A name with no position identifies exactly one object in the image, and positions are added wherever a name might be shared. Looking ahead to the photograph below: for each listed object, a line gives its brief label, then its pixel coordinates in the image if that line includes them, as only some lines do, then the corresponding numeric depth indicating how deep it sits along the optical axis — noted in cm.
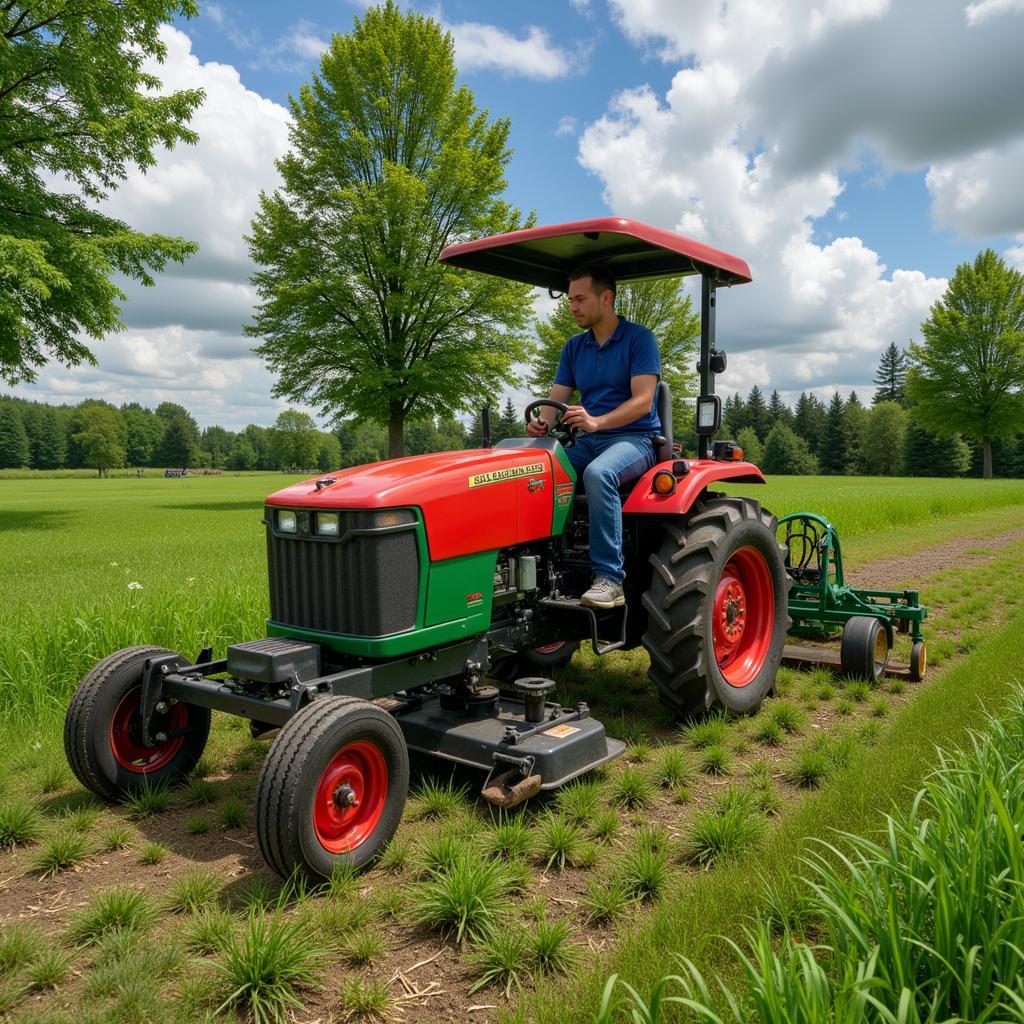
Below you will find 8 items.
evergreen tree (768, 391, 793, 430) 8881
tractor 306
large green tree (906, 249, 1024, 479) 4384
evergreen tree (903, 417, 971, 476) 5978
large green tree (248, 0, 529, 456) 2088
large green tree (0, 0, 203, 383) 1452
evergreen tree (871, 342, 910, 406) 10531
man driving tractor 421
